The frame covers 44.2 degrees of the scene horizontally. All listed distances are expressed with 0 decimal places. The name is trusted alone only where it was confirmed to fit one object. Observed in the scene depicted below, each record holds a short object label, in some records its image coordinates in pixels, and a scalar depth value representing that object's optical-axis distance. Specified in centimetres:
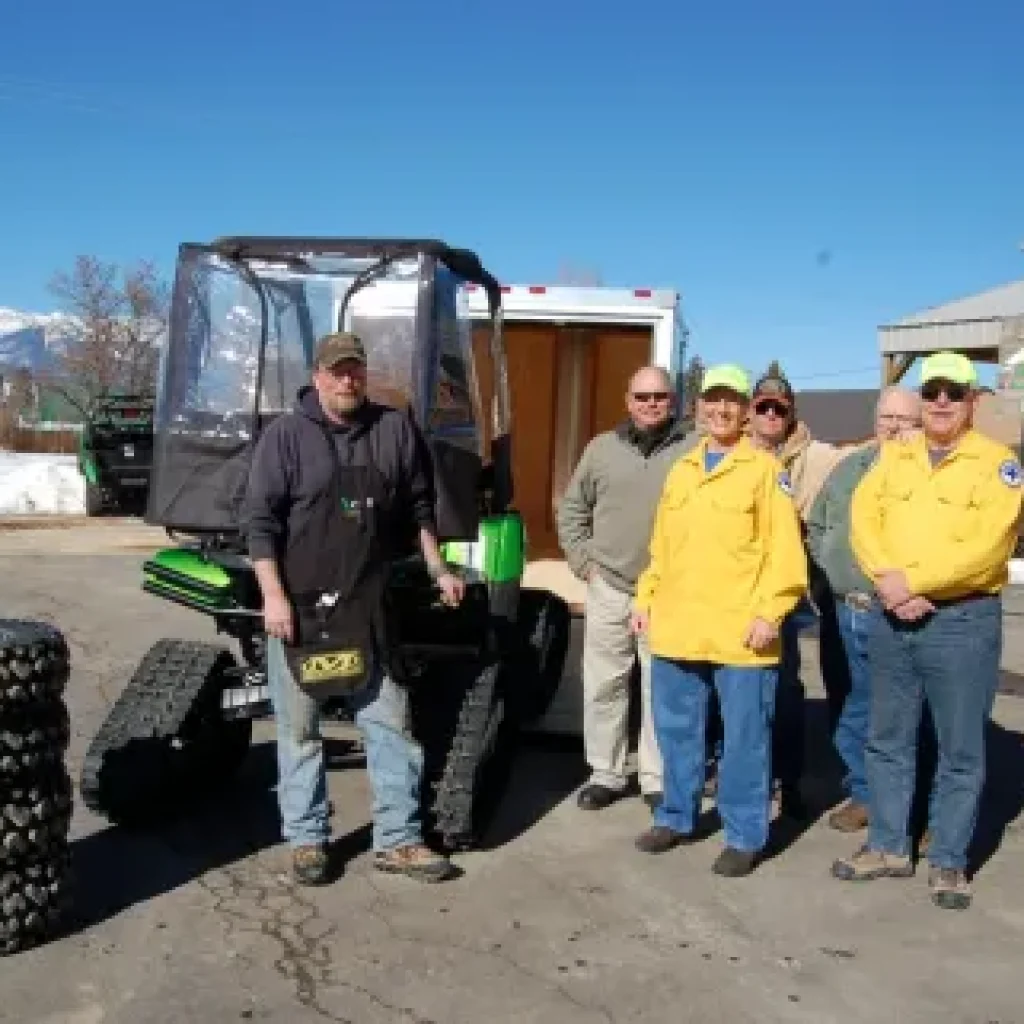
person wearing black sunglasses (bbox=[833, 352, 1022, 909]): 420
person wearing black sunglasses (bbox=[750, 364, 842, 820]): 520
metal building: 1609
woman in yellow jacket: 449
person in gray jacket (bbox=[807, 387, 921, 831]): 500
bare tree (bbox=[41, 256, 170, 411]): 3584
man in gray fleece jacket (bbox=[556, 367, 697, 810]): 514
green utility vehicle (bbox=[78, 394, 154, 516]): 1772
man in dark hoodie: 416
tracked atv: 473
